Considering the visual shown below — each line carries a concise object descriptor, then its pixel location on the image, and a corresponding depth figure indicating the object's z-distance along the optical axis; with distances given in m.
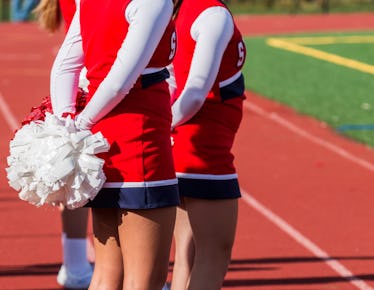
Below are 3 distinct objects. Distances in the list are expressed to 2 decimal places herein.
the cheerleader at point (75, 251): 12.89
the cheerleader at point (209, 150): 9.09
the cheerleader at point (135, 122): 7.39
